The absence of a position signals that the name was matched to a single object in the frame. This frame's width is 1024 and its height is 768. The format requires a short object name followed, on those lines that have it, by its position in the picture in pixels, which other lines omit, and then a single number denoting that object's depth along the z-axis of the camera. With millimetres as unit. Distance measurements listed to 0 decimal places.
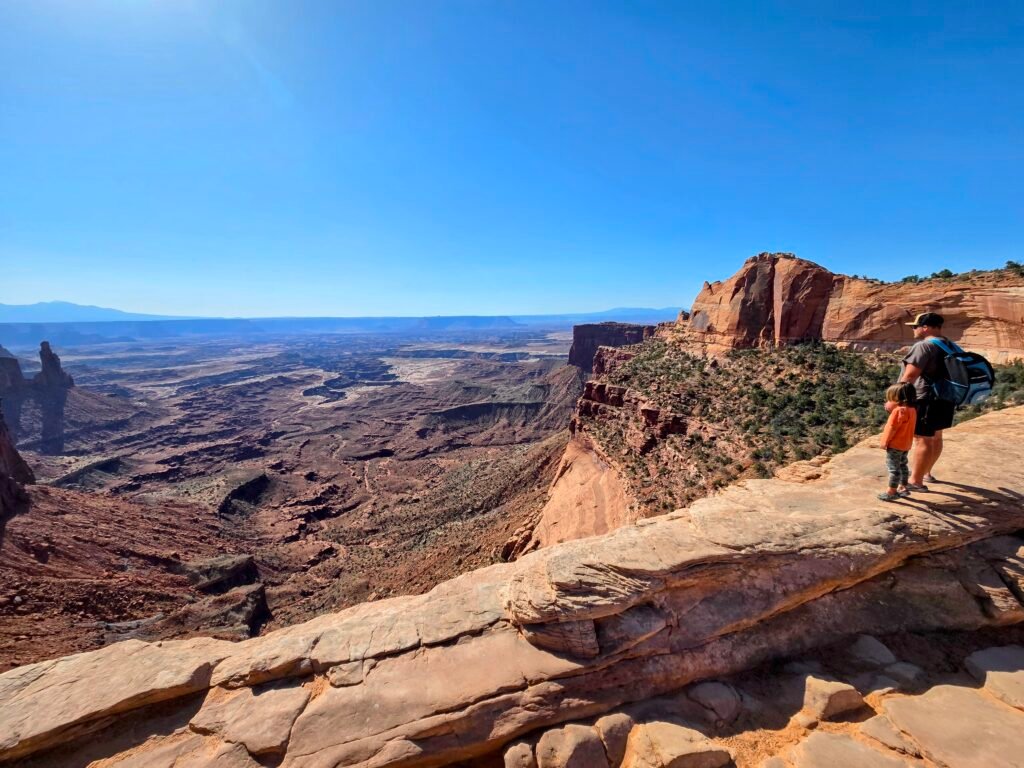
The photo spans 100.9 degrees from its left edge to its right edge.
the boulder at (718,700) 5078
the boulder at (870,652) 5332
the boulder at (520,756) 5031
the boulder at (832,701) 4863
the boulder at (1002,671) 4660
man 6402
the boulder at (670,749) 4566
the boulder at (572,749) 4879
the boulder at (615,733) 4934
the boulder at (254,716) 5496
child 6379
